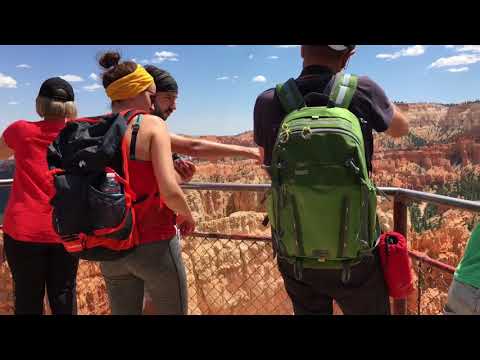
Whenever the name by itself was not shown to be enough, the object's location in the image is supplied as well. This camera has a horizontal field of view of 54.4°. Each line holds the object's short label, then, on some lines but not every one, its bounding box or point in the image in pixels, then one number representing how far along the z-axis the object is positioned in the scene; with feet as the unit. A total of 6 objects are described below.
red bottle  5.26
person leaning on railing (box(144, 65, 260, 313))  7.48
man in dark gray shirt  5.27
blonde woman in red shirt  7.59
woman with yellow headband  5.89
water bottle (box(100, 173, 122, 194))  5.68
